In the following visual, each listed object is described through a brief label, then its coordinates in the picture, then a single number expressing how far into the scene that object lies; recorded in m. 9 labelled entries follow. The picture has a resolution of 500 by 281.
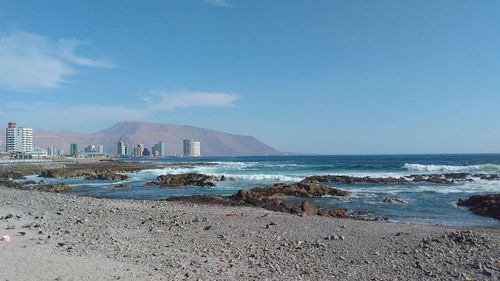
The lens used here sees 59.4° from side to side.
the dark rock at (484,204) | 17.28
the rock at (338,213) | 16.63
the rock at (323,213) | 16.64
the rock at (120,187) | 31.67
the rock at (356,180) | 37.25
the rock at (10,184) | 30.64
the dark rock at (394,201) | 21.30
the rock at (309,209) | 17.33
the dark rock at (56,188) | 28.93
